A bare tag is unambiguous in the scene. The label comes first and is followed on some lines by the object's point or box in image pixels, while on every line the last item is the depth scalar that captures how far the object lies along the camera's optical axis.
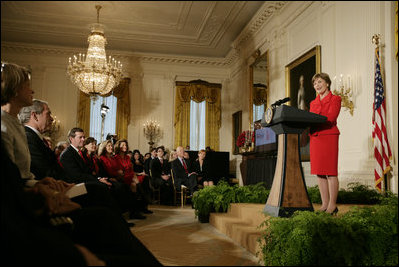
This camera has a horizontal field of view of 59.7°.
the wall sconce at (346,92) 5.72
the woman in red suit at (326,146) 3.41
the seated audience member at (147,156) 10.54
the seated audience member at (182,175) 7.66
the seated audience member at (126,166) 5.91
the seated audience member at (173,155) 8.27
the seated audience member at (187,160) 7.87
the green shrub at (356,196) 4.70
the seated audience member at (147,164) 9.24
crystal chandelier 8.67
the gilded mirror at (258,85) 9.20
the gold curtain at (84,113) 11.46
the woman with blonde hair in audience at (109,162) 5.66
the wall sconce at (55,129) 11.17
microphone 3.44
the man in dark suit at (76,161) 4.38
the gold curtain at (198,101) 12.17
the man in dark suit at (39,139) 2.72
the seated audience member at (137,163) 9.36
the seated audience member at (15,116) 1.59
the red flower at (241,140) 9.38
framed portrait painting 6.96
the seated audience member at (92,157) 5.02
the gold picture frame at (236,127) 11.34
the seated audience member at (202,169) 7.94
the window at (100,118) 11.57
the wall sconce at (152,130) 11.95
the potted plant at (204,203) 5.21
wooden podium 3.34
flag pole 4.74
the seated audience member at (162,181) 8.33
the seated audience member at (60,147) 6.07
